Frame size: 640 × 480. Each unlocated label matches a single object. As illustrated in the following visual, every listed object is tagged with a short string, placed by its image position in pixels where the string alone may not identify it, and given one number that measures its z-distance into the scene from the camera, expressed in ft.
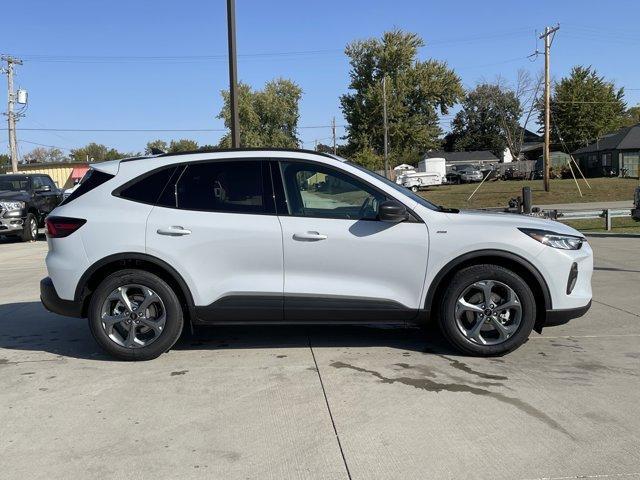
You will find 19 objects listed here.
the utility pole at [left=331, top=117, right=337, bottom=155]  272.68
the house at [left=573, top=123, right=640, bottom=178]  175.63
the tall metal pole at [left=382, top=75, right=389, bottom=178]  160.45
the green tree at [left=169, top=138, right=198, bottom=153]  376.48
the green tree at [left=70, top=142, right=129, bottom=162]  409.08
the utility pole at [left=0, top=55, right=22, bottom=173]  147.02
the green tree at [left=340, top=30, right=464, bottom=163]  213.66
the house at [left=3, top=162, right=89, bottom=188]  202.69
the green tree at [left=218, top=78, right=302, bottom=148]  234.17
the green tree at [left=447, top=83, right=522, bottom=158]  283.59
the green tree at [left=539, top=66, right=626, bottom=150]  215.51
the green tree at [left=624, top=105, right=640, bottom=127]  270.87
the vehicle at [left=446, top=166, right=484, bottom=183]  201.05
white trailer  169.29
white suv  15.80
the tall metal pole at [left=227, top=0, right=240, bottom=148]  38.29
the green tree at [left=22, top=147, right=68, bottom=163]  422.00
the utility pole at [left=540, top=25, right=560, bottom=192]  112.37
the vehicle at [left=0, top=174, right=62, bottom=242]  52.65
